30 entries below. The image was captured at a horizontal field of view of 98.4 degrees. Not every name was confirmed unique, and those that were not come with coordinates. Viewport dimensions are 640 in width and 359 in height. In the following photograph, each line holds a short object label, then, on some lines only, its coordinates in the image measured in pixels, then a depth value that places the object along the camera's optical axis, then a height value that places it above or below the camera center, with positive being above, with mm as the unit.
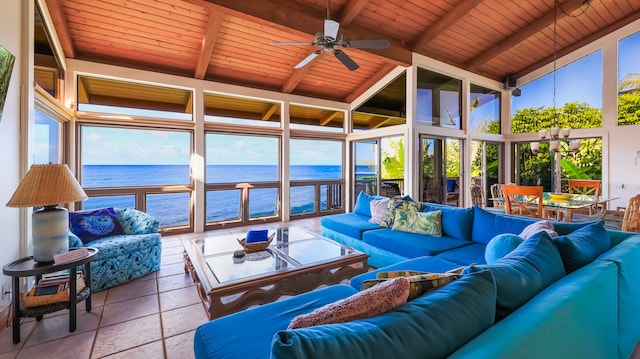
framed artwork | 2014 +819
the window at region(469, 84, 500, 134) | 7086 +1862
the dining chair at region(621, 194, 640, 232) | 3432 -452
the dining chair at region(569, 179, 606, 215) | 5321 -133
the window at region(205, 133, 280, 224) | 5773 +36
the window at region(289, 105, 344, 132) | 6645 +1528
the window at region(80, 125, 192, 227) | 4691 +159
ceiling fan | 3195 +1703
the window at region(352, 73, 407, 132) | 6129 +1692
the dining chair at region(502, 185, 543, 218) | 3859 -331
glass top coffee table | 2059 -774
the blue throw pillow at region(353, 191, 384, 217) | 4472 -428
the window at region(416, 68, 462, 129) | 6066 +1842
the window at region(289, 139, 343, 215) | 6695 +100
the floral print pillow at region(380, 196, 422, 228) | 3570 -369
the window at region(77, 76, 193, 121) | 4617 +1424
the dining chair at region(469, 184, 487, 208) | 5777 -352
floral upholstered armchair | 2900 -708
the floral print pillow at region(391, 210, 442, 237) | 3217 -521
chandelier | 4521 +719
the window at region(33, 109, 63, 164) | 3189 +515
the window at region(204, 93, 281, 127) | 5621 +1477
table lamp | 2025 -160
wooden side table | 2010 -798
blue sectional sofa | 781 -474
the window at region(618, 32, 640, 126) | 5703 +2089
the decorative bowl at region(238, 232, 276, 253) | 2789 -680
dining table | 3689 -325
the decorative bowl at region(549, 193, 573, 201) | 4295 -276
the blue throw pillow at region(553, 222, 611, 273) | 1526 -399
